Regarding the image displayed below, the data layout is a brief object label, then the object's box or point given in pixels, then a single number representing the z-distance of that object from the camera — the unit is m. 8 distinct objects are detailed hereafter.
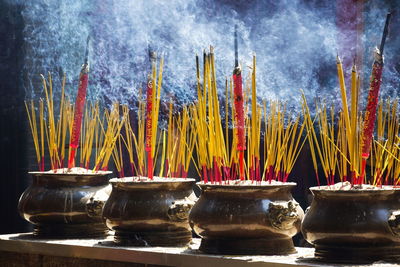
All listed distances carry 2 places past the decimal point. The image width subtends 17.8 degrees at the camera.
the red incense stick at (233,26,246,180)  3.47
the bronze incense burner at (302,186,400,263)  2.95
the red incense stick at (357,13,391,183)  3.04
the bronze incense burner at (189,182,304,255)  3.32
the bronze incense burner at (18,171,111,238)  4.29
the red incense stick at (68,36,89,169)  4.39
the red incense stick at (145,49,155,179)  3.96
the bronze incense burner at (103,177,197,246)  3.84
